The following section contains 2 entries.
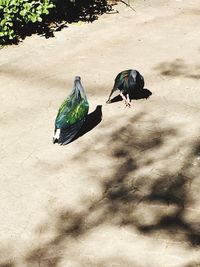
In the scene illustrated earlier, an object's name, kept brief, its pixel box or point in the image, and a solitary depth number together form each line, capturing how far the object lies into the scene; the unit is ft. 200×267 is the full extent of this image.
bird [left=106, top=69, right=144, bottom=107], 20.44
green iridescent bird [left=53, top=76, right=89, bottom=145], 18.33
